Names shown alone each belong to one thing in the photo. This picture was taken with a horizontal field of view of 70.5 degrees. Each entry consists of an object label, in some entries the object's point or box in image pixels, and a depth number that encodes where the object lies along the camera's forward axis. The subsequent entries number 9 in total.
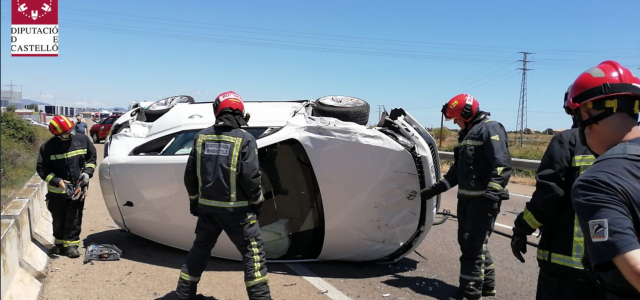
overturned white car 4.32
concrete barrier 3.76
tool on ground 4.97
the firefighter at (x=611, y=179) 1.42
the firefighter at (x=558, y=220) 2.39
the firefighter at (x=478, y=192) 3.87
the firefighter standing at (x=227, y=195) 3.66
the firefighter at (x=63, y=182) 5.09
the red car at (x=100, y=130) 25.12
